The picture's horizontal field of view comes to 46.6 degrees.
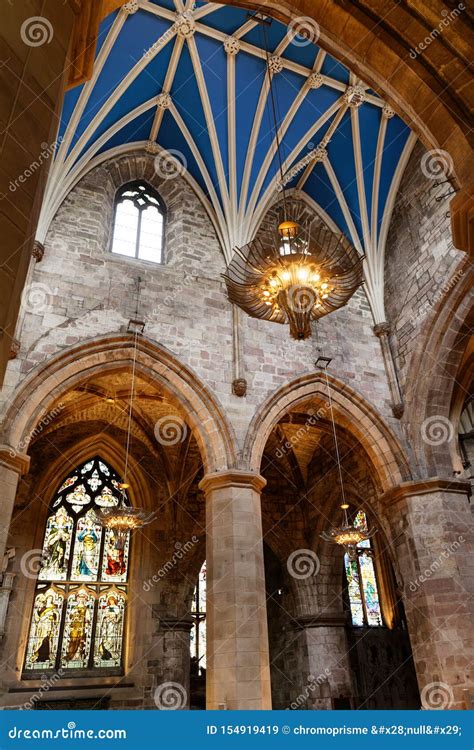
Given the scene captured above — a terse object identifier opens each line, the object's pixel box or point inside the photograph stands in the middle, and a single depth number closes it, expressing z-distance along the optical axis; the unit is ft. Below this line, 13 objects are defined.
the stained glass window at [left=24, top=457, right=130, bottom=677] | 39.75
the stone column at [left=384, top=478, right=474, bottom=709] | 28.27
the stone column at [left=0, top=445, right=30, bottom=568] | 24.85
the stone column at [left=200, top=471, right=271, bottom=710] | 25.20
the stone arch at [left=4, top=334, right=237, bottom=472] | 28.32
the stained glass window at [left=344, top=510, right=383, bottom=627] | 52.85
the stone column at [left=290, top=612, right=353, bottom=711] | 43.37
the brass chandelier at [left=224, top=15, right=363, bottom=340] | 22.20
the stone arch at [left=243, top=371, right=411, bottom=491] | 33.58
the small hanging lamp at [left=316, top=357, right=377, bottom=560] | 35.17
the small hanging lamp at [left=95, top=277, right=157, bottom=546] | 32.17
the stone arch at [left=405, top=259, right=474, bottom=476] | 33.60
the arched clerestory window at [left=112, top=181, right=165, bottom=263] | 37.37
